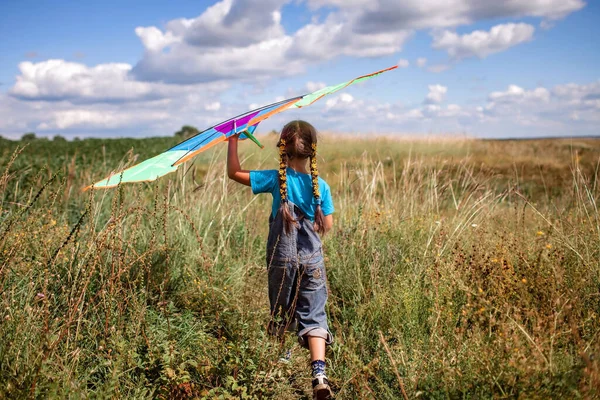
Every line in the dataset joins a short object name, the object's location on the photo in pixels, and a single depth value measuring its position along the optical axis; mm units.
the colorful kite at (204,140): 3262
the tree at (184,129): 40938
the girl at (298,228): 3213
